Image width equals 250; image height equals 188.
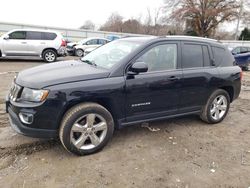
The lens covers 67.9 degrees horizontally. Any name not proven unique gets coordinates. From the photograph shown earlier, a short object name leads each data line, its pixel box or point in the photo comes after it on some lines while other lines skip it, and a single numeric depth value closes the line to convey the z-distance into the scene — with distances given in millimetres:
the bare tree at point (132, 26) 44503
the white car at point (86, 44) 14177
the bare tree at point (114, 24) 45491
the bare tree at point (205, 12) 28402
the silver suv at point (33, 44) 9957
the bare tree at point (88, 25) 52232
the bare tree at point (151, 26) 43389
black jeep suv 2441
